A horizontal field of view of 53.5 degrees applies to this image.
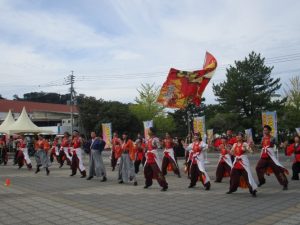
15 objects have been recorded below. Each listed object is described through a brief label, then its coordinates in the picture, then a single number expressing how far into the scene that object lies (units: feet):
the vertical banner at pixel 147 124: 60.10
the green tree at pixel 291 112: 93.92
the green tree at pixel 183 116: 154.30
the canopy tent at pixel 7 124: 78.54
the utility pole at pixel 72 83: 110.06
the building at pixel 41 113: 151.49
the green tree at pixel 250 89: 98.02
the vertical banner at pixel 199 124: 55.64
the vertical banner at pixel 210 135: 63.84
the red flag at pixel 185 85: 41.49
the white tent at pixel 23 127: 77.18
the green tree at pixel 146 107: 143.53
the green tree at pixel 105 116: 124.15
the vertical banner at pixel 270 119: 49.60
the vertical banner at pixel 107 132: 63.11
